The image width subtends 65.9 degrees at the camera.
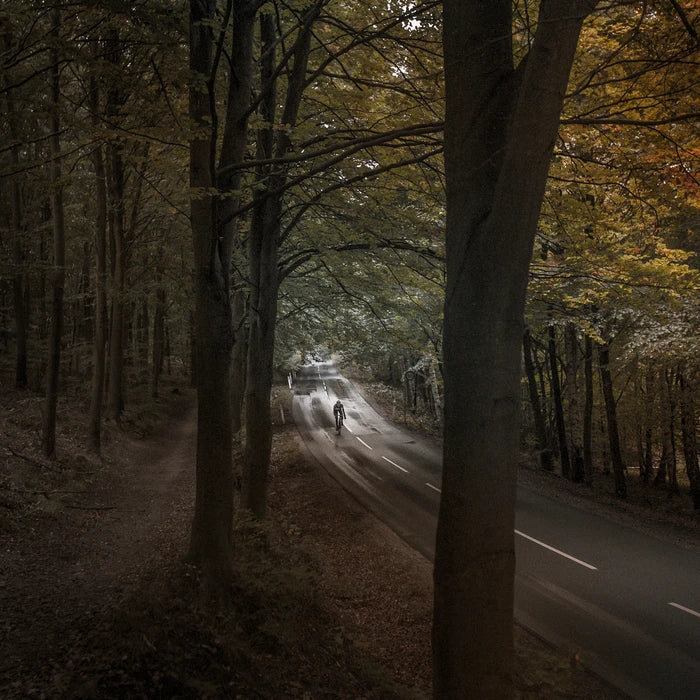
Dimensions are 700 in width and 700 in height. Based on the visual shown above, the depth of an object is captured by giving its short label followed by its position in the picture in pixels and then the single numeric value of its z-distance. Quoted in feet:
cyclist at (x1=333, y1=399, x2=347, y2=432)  86.17
